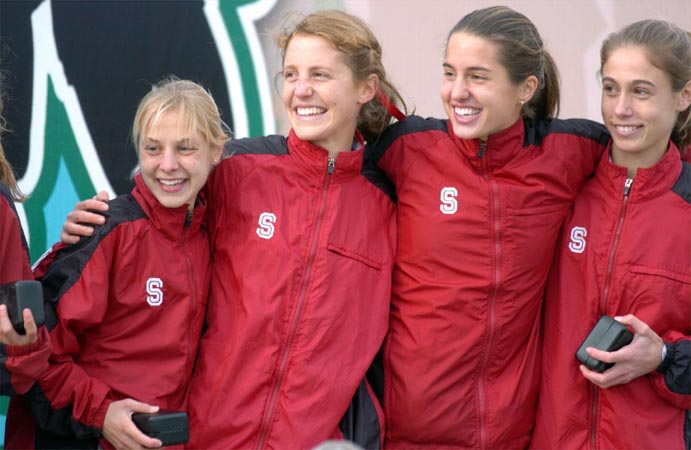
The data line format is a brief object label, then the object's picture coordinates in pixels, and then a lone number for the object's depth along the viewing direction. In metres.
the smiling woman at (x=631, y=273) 5.49
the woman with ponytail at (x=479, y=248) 5.71
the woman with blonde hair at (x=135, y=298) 5.30
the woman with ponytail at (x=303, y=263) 5.50
